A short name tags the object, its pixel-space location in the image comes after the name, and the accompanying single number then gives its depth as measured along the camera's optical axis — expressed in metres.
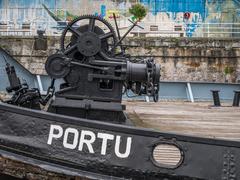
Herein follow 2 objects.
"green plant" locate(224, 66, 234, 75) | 18.50
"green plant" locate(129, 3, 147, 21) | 20.89
